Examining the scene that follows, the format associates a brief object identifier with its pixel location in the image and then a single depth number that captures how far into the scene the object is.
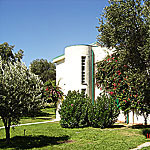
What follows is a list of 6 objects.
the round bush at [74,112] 15.43
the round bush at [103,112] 14.93
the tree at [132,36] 10.62
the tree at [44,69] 45.69
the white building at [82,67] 20.23
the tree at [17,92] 9.35
